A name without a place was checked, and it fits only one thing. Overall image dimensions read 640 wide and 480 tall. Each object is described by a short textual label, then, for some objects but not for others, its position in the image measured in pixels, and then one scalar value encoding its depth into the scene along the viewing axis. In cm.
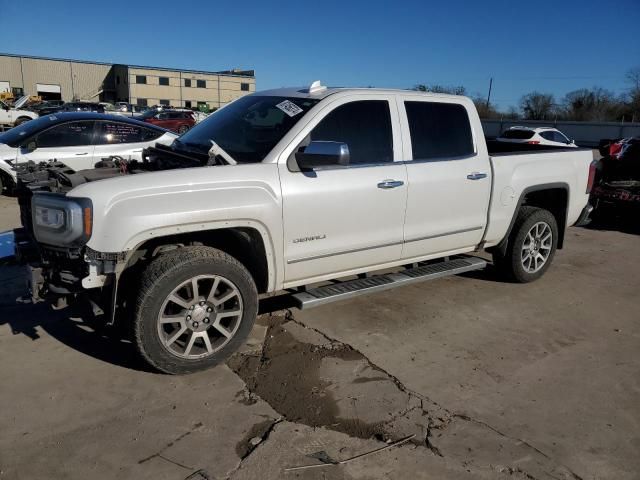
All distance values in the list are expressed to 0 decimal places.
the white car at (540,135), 2005
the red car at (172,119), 2945
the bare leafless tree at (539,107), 5891
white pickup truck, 337
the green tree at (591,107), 5259
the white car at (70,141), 868
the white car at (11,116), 2714
